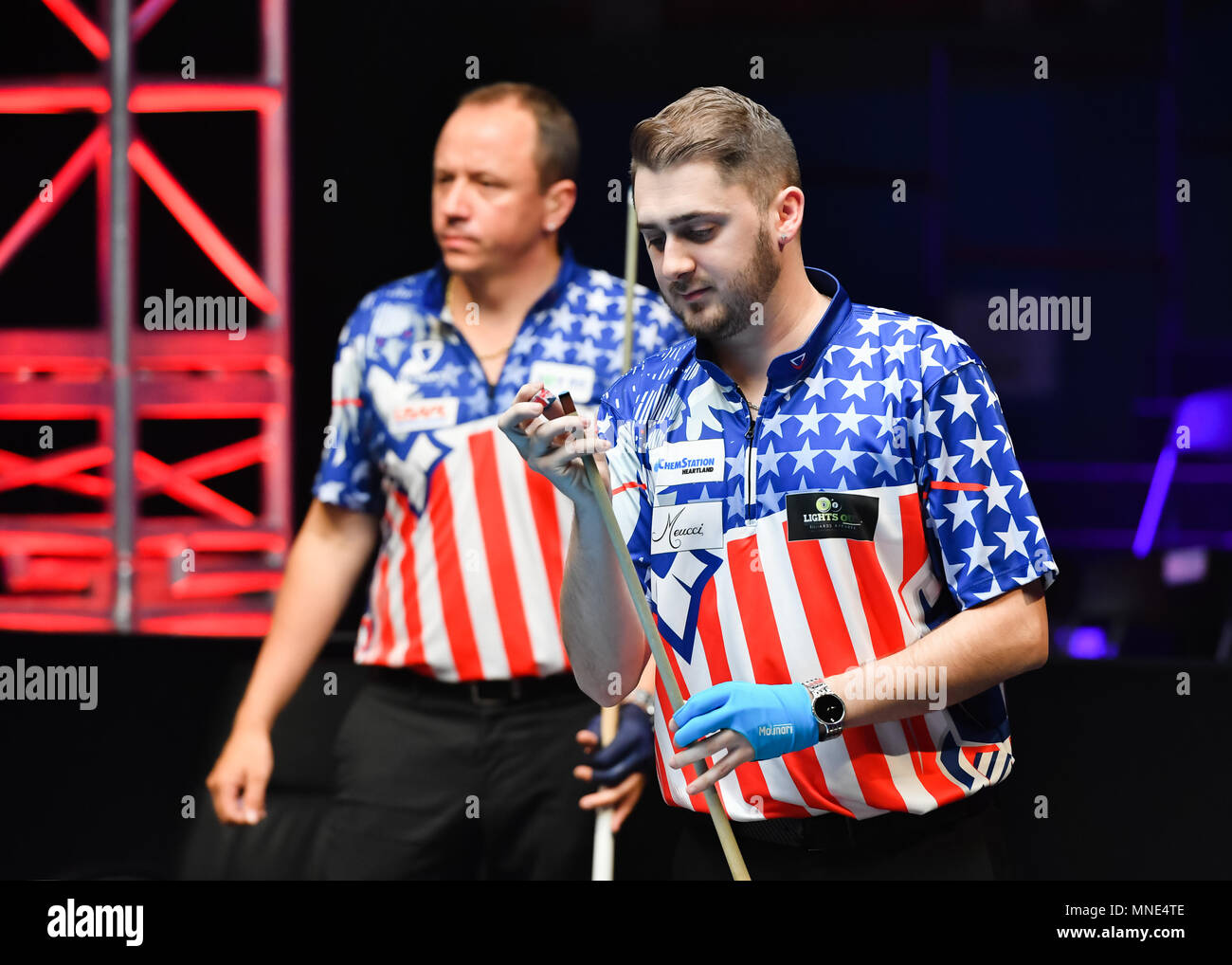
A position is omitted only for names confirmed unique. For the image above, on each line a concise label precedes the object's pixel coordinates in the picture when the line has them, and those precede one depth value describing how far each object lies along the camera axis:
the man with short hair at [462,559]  2.68
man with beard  1.69
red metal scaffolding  3.27
